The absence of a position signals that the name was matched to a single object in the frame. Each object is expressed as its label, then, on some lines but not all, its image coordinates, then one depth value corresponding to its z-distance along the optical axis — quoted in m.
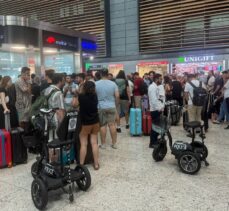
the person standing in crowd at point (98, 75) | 5.19
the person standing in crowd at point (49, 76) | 3.71
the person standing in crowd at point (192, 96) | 5.52
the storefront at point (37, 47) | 7.47
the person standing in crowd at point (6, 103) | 4.38
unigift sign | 10.09
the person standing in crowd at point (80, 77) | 4.89
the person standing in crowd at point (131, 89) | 7.58
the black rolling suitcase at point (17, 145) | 4.00
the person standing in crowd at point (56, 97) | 3.44
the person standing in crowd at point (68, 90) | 4.93
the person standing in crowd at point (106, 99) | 4.53
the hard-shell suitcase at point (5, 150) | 3.89
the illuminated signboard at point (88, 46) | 10.22
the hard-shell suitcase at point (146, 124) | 5.84
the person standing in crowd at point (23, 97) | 4.83
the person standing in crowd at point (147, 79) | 8.03
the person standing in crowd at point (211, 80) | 7.93
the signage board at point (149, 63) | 11.07
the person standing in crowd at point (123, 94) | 6.39
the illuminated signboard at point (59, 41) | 8.37
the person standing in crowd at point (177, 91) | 7.27
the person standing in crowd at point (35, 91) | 5.80
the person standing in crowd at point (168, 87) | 6.84
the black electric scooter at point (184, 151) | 3.58
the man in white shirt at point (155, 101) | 4.68
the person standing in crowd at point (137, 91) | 7.10
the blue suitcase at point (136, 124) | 5.79
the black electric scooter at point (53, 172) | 2.75
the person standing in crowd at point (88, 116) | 3.57
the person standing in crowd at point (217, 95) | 7.18
